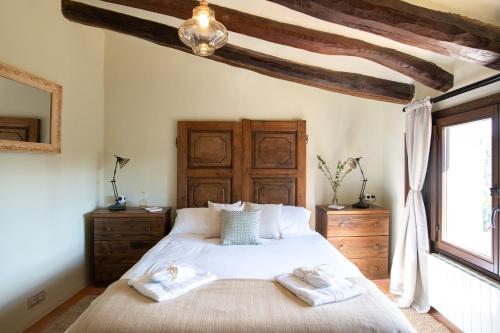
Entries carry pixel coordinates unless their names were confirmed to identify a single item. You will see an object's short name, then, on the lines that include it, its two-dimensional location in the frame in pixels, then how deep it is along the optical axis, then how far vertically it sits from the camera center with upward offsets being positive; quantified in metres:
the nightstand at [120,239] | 2.93 -0.75
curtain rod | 1.84 +0.62
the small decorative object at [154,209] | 3.01 -0.45
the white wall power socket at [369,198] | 3.27 -0.33
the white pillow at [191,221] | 2.86 -0.55
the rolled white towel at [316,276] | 1.55 -0.63
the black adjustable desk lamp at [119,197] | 3.08 -0.33
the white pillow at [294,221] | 2.87 -0.55
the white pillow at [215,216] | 2.77 -0.48
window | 1.93 -0.12
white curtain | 2.48 -0.47
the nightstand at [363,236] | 3.01 -0.72
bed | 1.29 -0.68
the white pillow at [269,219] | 2.75 -0.50
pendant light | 1.49 +0.77
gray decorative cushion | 2.51 -0.54
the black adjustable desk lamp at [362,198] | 3.17 -0.33
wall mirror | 1.98 +0.46
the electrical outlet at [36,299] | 2.26 -1.10
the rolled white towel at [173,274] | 1.58 -0.62
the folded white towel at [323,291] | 1.44 -0.66
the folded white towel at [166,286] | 1.46 -0.66
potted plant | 3.35 -0.02
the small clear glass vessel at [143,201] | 3.32 -0.38
